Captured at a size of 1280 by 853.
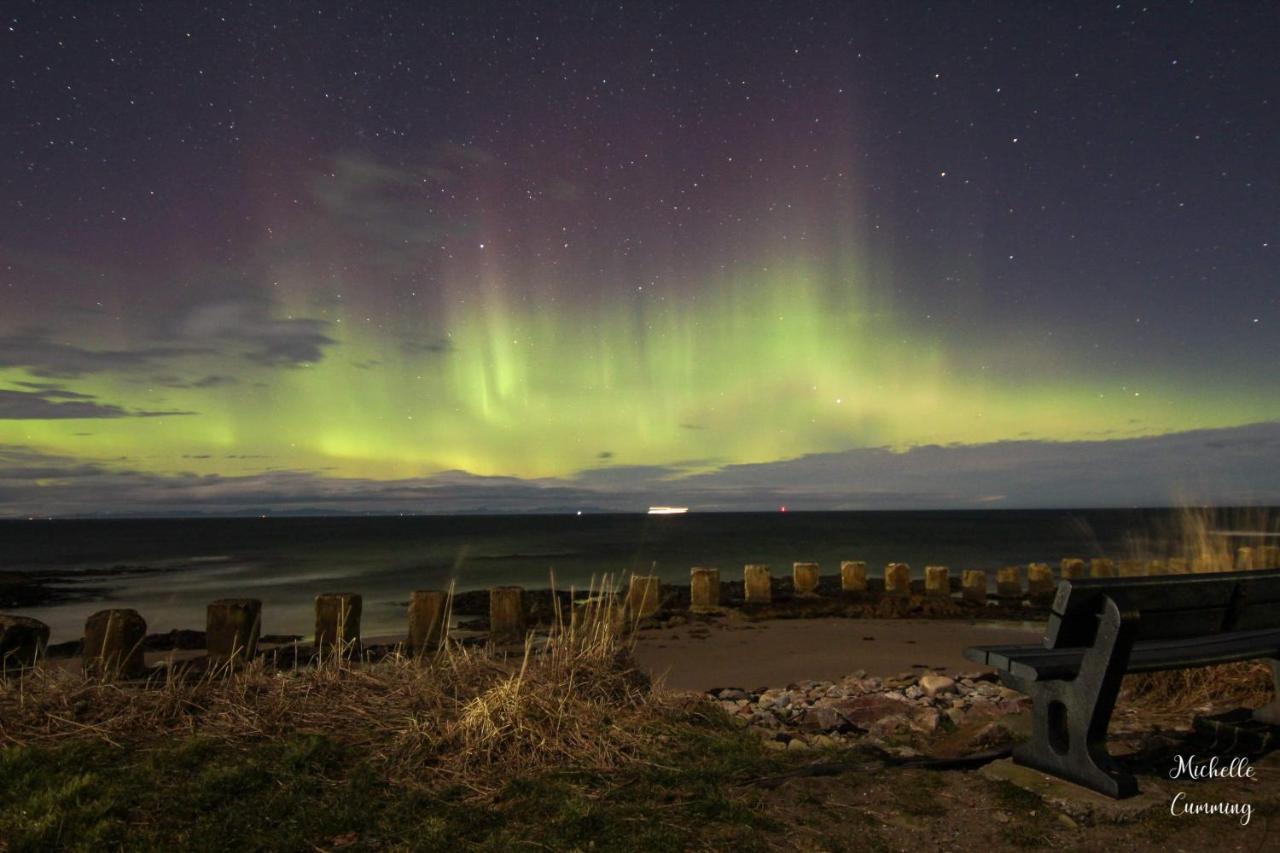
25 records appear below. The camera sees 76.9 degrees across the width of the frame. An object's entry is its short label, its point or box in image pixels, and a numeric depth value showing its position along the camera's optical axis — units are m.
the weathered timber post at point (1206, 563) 9.16
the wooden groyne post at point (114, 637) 7.97
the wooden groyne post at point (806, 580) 18.02
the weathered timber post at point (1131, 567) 14.45
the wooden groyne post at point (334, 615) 9.45
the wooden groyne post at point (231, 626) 8.52
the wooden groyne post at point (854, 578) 18.05
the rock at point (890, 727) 5.80
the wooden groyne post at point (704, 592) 15.71
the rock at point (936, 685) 7.82
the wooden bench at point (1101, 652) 4.07
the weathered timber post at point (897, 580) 17.54
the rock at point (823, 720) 6.20
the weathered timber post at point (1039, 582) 17.86
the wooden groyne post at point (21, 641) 6.98
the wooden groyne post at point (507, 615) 11.12
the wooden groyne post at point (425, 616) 9.84
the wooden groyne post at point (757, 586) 16.81
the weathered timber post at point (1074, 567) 17.11
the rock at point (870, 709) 6.38
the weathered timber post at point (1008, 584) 18.33
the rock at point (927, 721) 5.82
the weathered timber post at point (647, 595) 13.95
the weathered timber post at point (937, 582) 17.23
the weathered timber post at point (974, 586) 17.22
